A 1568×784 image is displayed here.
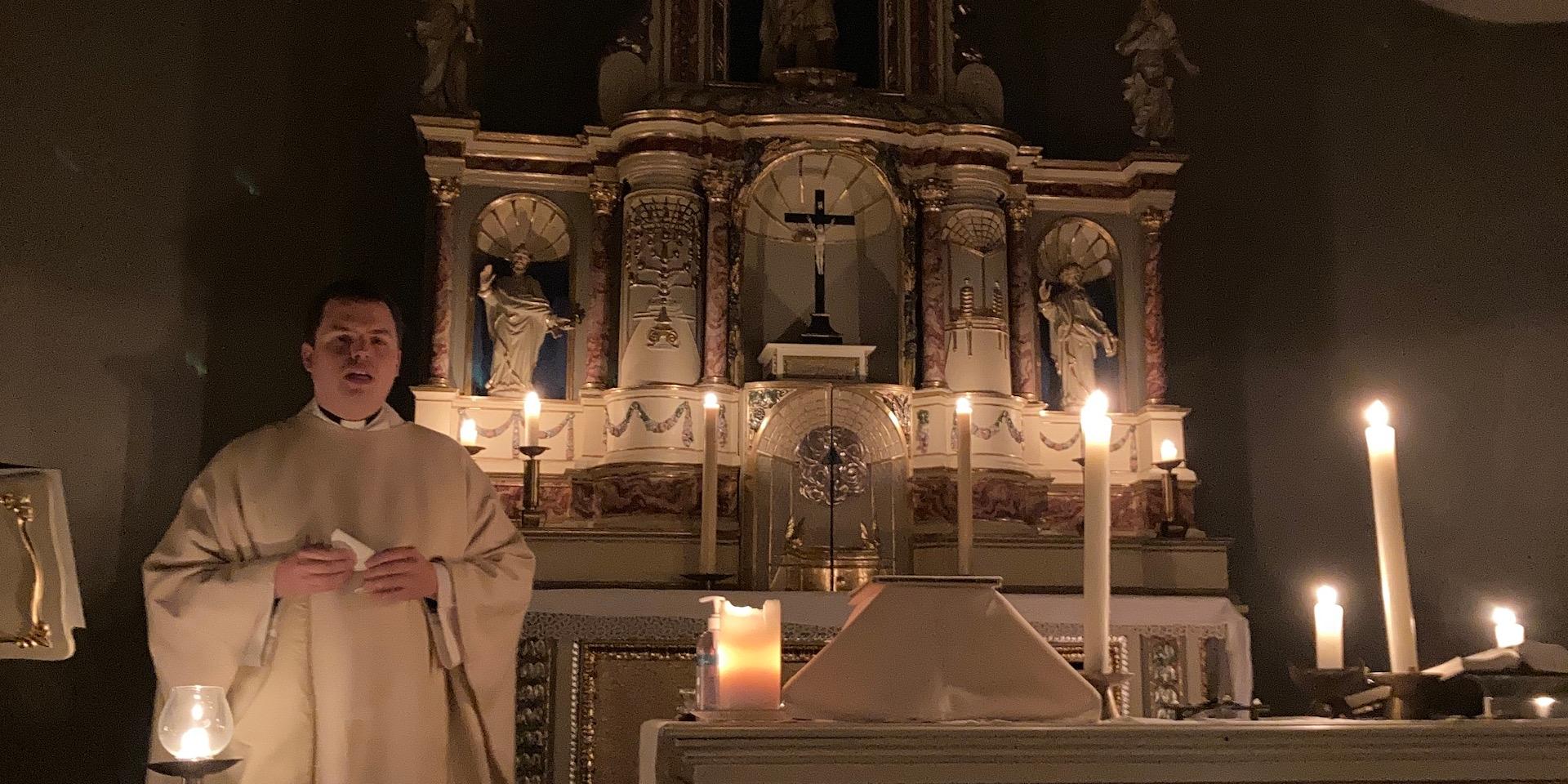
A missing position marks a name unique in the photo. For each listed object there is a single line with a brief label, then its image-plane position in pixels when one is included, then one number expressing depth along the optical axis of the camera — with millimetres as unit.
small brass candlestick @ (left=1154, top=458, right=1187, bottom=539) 6609
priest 3172
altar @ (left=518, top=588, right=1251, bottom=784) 5543
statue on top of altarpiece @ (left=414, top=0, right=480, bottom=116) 7270
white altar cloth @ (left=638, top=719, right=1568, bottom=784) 1612
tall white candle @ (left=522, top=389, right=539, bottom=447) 6453
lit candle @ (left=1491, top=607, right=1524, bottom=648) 3264
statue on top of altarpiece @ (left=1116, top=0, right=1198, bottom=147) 7652
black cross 7102
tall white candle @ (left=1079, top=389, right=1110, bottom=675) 2188
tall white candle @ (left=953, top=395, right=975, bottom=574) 4977
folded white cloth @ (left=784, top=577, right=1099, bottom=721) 1856
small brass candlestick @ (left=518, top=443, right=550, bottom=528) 6410
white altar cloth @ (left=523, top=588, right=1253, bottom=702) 5566
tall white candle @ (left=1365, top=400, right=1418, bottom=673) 2182
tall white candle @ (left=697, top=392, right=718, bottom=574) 5945
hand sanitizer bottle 2282
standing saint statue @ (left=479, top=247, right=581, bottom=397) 7066
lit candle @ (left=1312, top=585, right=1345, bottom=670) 2801
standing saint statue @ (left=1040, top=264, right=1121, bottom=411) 7426
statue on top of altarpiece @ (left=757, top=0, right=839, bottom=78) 7508
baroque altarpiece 6844
